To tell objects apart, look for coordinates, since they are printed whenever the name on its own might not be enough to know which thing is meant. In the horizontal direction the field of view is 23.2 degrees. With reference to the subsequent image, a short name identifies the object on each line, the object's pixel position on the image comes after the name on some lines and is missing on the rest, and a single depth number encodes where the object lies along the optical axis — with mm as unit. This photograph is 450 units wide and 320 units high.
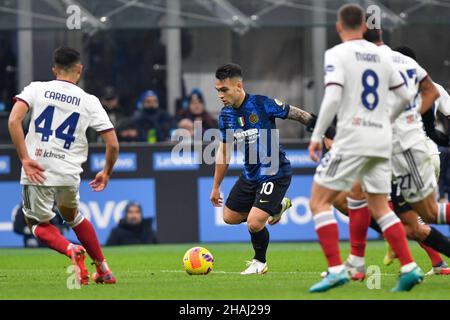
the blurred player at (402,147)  9172
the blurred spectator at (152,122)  18797
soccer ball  11266
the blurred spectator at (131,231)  17750
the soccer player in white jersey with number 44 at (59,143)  9547
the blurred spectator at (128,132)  18828
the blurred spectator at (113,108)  19531
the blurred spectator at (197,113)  18859
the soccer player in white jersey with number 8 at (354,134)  8289
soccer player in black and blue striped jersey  11562
